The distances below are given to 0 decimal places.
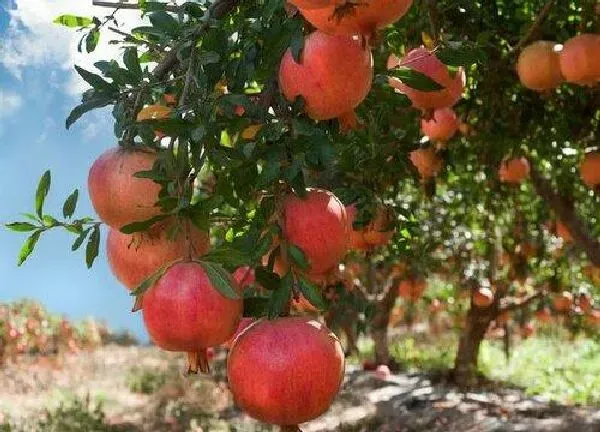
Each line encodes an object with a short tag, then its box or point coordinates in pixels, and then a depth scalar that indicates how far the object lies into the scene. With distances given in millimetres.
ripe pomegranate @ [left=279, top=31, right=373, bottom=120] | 1230
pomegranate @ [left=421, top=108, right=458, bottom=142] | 3102
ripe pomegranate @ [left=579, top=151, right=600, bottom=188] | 3709
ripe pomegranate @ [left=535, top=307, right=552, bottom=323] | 9841
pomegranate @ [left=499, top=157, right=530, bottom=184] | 4461
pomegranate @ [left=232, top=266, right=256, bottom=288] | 1408
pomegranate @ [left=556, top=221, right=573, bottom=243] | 5372
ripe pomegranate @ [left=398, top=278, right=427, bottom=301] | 8570
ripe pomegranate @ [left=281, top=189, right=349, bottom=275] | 1190
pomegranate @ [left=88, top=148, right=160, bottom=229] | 1199
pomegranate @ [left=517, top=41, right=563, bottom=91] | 3002
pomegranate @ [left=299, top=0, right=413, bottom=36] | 1091
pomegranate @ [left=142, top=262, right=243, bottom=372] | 1087
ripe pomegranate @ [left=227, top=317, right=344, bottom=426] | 1074
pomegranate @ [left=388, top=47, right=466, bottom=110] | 2064
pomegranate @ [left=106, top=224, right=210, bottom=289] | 1199
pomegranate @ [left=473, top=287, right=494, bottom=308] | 8344
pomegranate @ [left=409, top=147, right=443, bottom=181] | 3629
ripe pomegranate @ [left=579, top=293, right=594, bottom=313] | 9180
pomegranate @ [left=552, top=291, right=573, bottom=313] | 8758
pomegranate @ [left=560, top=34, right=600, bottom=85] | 2734
